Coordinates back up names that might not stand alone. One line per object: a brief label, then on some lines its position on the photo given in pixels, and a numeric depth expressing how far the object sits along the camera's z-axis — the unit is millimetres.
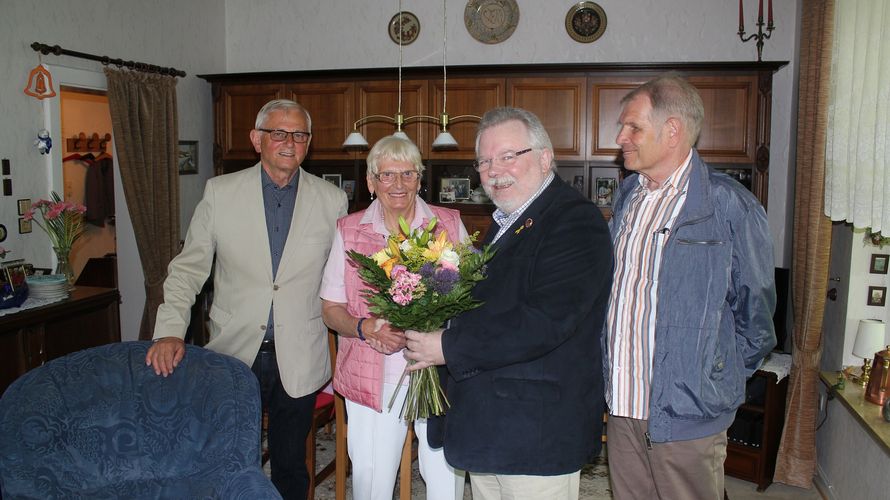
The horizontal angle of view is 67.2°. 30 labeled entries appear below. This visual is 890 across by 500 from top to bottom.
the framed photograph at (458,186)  5480
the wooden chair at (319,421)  2916
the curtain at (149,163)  4809
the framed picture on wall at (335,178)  5750
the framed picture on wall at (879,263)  3129
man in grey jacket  1824
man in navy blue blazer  1624
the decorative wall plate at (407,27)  5863
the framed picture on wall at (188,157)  5719
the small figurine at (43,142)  4207
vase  3955
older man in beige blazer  2383
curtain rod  4199
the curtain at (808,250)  3262
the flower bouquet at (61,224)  3906
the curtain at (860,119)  2811
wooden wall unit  4781
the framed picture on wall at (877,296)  3145
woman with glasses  2248
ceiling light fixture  4102
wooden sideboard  3330
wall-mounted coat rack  6258
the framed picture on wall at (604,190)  5184
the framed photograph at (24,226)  4141
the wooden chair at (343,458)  2527
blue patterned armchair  1917
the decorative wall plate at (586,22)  5492
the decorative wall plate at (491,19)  5660
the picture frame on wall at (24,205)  4145
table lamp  2984
